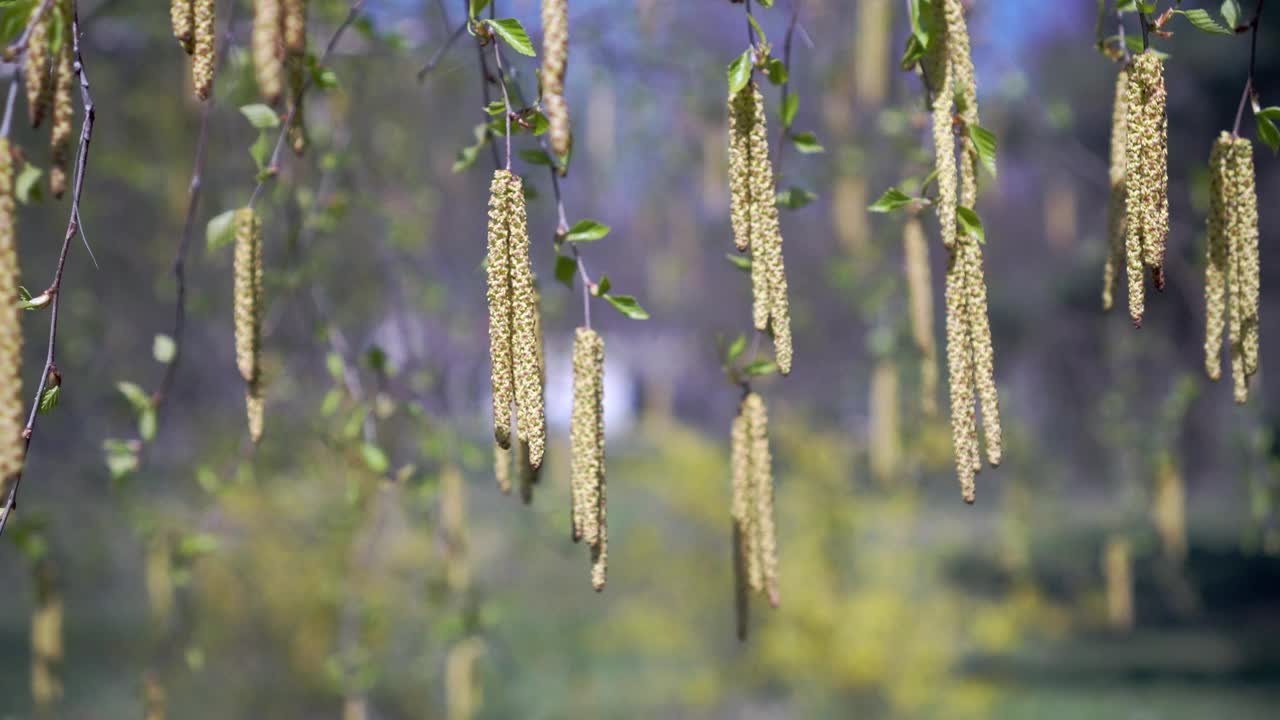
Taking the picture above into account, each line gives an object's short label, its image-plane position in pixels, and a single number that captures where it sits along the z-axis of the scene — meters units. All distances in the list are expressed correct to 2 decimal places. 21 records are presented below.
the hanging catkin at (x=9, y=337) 0.82
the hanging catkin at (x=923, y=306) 1.00
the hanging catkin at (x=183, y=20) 0.86
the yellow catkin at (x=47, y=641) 1.07
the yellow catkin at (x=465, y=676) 1.24
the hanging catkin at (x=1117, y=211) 0.92
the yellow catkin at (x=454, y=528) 1.17
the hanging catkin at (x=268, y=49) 0.85
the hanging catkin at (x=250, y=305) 0.92
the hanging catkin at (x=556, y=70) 0.83
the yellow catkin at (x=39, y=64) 0.85
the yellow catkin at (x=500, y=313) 0.86
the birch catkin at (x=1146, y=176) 0.87
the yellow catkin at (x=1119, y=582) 1.92
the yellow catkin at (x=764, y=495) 0.94
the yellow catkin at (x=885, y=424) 1.94
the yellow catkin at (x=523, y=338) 0.86
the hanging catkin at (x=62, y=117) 0.86
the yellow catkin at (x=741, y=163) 0.88
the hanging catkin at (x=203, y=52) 0.86
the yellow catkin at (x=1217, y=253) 0.90
